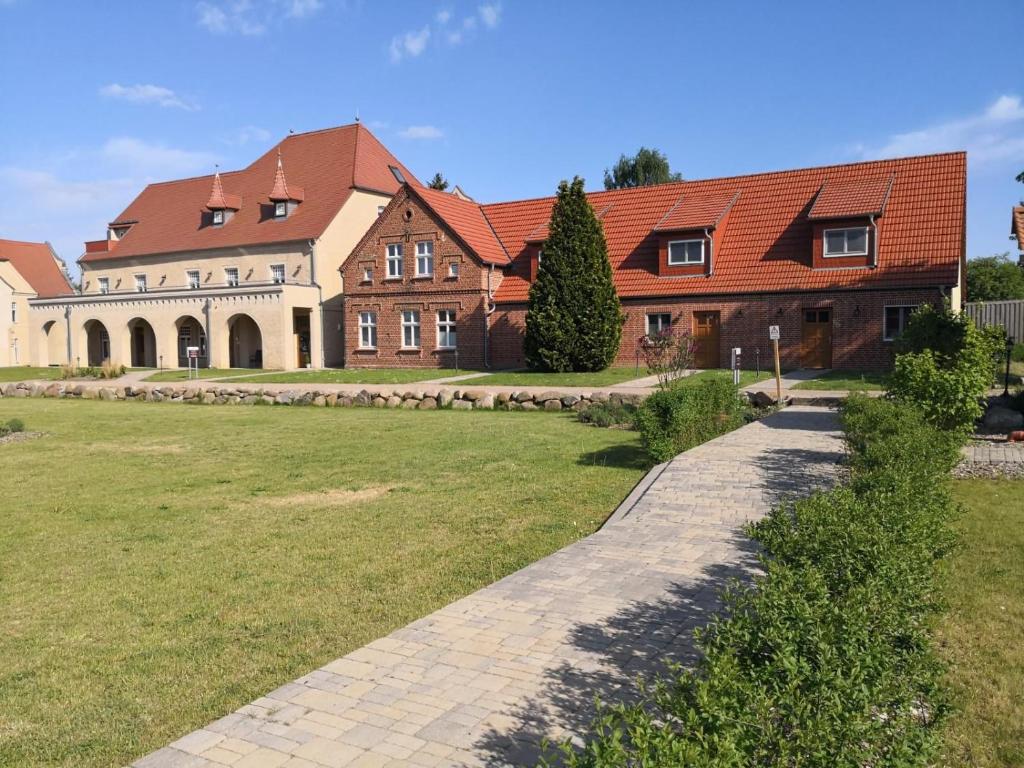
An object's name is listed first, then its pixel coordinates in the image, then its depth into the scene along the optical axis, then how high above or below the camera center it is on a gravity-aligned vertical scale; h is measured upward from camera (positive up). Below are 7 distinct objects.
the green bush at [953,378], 11.65 -0.58
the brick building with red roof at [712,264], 29.42 +3.33
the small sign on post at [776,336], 19.24 +0.15
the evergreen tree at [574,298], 30.95 +1.91
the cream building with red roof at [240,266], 41.91 +5.12
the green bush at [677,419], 12.60 -1.20
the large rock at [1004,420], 13.95 -1.45
